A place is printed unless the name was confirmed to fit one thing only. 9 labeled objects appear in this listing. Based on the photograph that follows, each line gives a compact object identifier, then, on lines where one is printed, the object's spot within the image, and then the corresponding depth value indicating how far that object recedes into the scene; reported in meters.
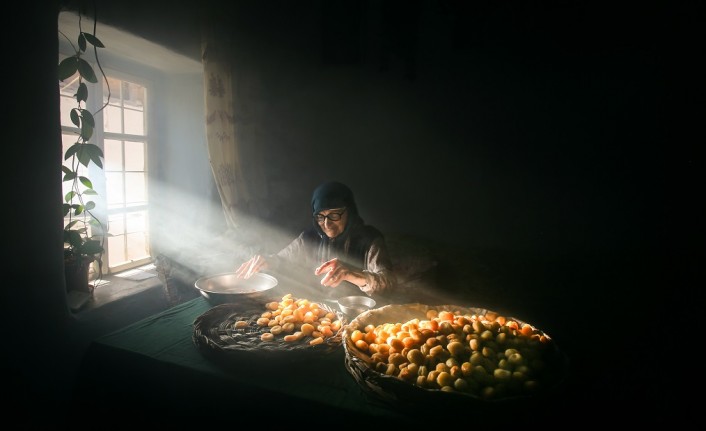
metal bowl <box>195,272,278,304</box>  2.14
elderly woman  2.34
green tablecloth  1.27
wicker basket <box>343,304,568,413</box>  1.13
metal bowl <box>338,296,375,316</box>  1.84
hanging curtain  3.30
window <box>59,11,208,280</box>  2.97
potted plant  2.27
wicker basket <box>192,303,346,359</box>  1.40
